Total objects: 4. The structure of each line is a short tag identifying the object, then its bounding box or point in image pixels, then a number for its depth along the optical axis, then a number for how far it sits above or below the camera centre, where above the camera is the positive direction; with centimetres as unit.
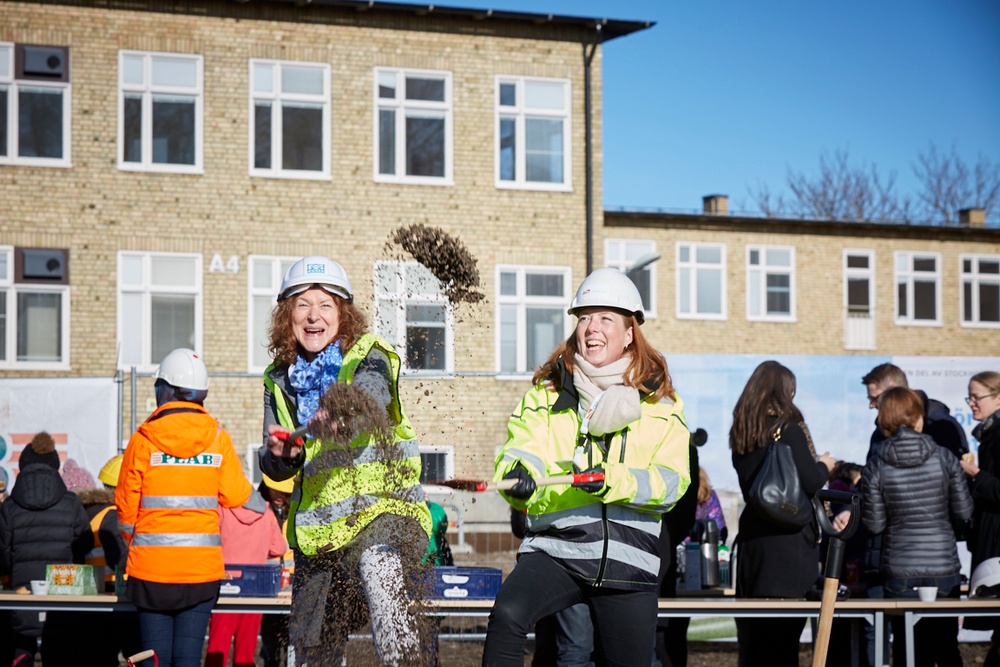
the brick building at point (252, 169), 2161 +353
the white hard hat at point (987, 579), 795 -144
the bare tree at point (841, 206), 5253 +680
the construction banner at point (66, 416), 1323 -63
